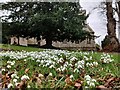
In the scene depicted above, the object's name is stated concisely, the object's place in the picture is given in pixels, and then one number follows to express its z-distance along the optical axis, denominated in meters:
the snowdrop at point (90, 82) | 1.55
